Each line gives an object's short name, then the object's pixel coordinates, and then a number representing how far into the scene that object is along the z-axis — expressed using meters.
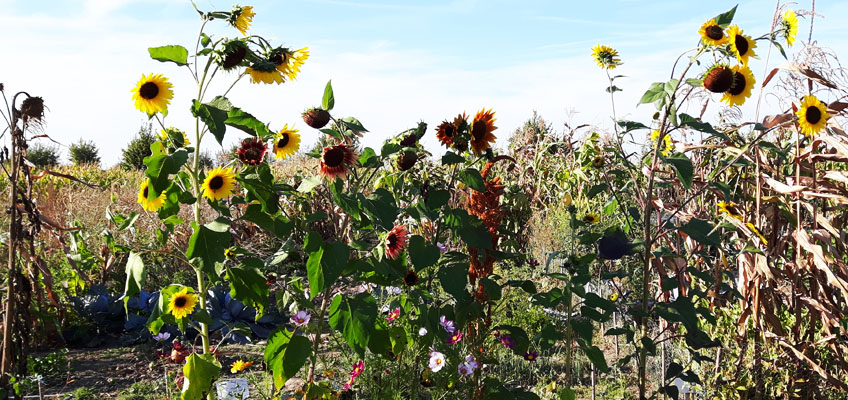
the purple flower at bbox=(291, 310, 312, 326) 2.57
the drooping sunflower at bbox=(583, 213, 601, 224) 3.00
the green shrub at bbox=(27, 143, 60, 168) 19.50
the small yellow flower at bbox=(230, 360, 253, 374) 2.95
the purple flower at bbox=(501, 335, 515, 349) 2.78
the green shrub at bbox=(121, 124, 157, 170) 19.52
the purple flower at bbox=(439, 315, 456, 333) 2.81
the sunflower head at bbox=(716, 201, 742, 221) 2.64
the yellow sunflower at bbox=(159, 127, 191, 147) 2.25
